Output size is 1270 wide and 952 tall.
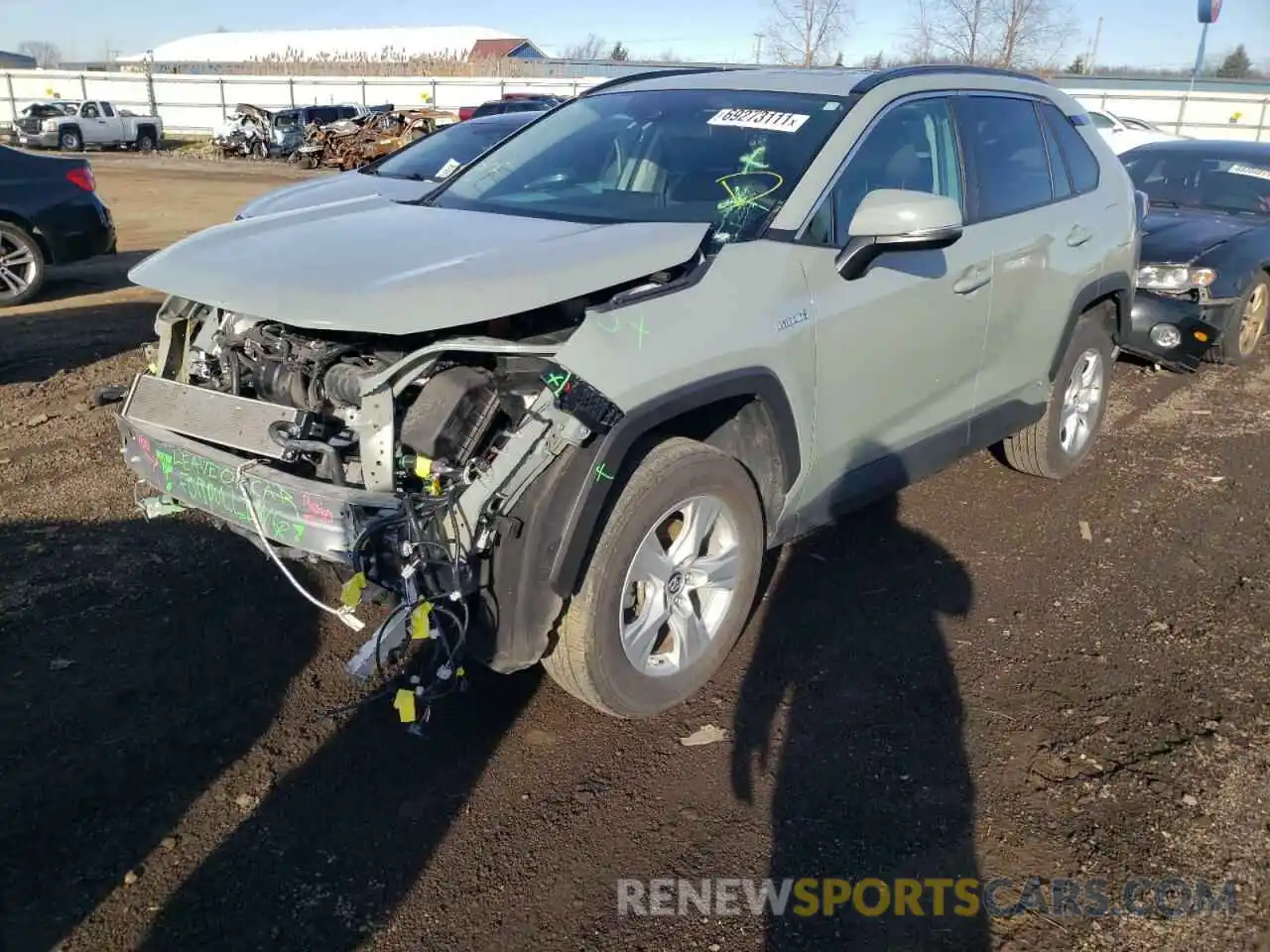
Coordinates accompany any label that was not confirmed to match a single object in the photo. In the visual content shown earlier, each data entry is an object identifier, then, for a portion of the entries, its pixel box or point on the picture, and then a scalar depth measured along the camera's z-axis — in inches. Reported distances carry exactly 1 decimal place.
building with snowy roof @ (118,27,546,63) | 2902.6
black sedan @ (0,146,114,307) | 357.7
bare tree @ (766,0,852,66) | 1413.6
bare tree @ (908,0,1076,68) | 1359.5
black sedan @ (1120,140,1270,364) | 287.9
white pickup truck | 1277.1
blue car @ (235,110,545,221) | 312.5
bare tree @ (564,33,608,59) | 3225.9
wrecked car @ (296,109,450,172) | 1085.8
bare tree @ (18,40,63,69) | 4830.2
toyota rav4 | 107.4
